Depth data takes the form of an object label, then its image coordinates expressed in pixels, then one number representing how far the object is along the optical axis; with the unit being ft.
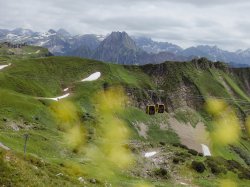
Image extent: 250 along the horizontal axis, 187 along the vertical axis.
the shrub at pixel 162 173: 276.41
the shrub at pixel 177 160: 306.55
